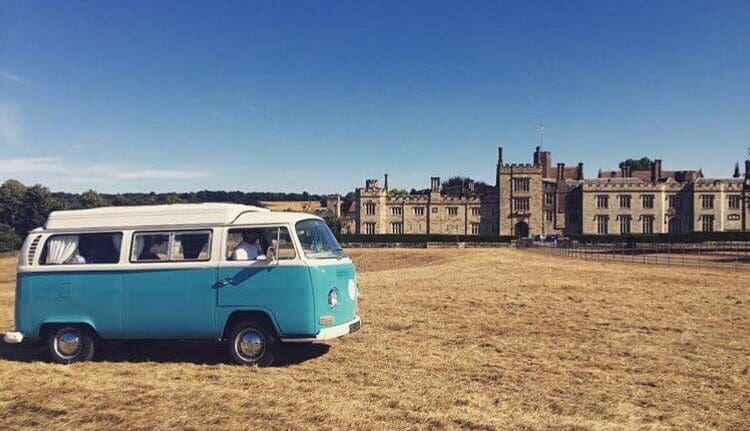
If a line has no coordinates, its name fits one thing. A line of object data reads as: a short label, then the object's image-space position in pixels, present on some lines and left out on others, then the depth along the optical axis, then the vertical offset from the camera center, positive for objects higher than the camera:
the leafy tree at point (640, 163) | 136.11 +16.17
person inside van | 8.77 -0.41
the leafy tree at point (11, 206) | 100.06 +2.17
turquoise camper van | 8.59 -0.94
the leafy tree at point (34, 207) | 99.44 +2.11
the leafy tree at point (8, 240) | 82.00 -3.27
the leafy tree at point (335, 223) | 95.06 +0.06
